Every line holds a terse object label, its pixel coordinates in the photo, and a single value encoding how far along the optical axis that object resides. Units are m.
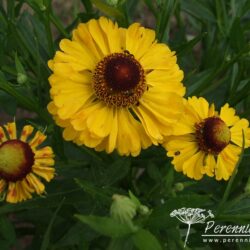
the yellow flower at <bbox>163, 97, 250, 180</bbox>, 0.27
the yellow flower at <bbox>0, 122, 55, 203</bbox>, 0.25
